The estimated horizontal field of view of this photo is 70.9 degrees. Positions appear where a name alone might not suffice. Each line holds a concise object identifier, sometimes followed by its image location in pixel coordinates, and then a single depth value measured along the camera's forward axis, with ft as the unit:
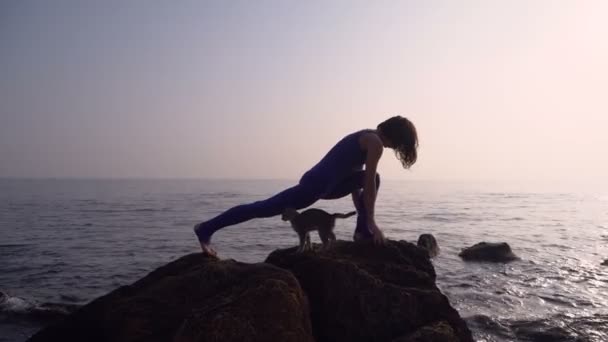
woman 17.03
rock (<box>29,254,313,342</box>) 11.39
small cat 17.94
